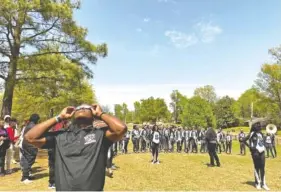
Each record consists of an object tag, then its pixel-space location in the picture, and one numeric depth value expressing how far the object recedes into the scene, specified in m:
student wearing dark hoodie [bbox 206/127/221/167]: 10.10
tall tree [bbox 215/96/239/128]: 49.20
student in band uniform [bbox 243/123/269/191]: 6.58
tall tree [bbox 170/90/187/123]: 63.89
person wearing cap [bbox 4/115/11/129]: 7.87
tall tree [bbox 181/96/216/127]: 38.69
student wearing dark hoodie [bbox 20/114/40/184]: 6.78
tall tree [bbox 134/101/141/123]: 68.76
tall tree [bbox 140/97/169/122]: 55.18
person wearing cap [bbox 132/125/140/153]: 14.61
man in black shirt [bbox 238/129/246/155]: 14.77
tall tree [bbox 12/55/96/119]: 11.70
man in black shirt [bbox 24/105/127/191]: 1.97
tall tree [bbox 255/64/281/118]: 34.54
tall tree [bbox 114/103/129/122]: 78.98
